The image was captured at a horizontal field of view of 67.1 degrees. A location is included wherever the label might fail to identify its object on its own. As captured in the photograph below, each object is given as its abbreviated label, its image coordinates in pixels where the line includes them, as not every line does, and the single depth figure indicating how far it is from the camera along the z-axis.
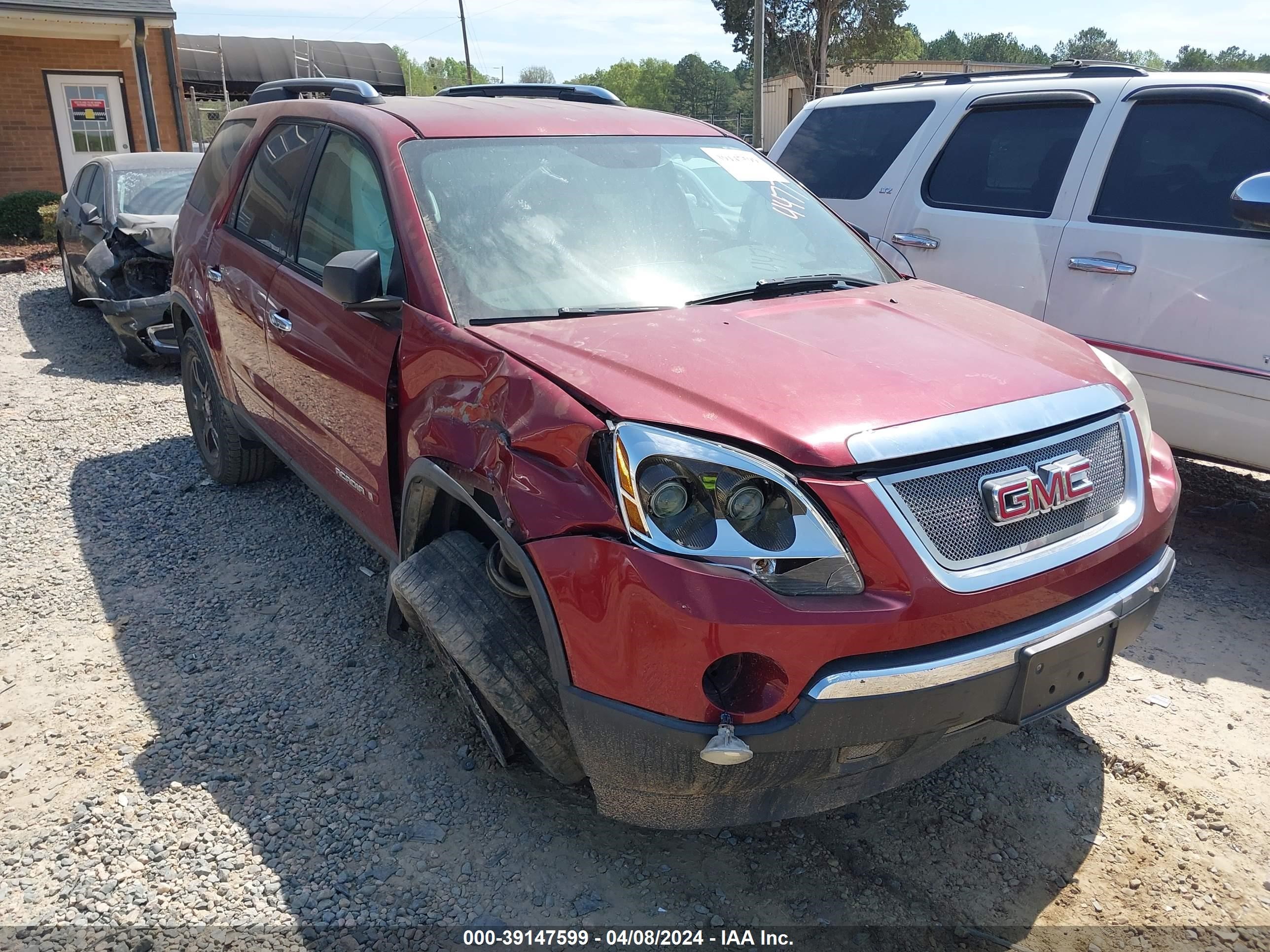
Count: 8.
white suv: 4.08
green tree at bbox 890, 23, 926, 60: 34.78
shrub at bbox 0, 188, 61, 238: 15.69
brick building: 15.82
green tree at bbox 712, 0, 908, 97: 32.03
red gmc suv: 2.07
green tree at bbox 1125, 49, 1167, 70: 65.74
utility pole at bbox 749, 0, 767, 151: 18.48
